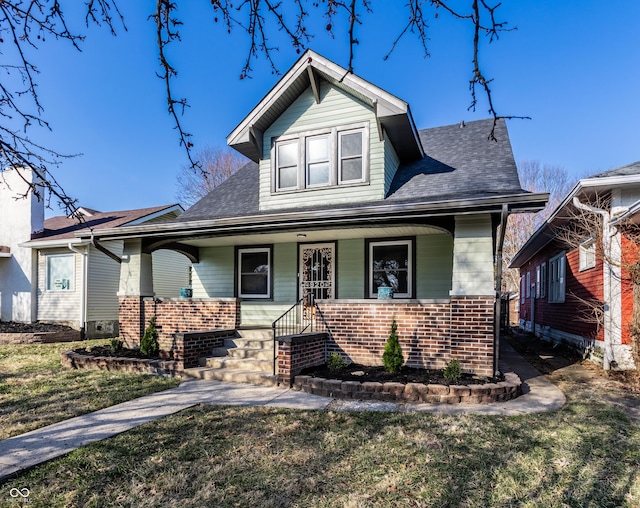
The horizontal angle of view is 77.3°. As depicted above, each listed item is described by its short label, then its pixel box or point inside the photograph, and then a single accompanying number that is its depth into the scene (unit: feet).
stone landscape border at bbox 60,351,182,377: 24.06
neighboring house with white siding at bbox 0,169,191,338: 43.42
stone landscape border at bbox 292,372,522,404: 18.02
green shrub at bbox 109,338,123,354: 28.58
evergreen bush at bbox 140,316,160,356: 27.04
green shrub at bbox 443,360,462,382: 19.66
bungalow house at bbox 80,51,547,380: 21.62
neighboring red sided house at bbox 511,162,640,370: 23.75
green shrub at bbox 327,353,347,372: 22.24
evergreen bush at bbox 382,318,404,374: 21.24
